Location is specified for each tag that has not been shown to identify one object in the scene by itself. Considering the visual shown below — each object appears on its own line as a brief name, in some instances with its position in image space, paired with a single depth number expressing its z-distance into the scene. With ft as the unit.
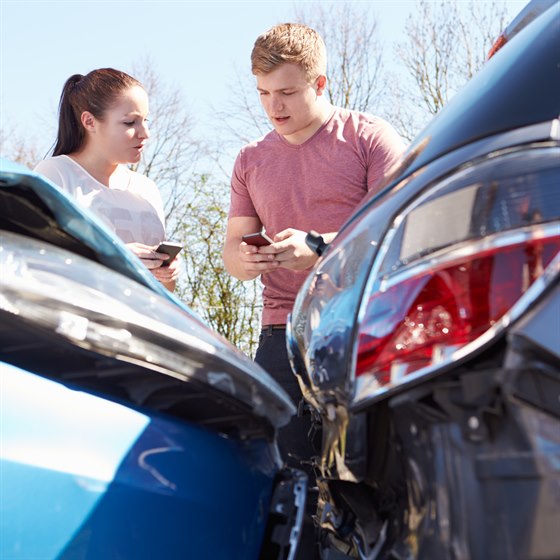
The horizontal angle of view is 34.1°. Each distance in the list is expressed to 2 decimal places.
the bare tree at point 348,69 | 64.64
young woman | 11.31
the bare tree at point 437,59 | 61.77
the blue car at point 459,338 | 3.24
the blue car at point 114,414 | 3.81
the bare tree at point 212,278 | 51.44
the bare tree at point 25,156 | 64.85
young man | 10.25
